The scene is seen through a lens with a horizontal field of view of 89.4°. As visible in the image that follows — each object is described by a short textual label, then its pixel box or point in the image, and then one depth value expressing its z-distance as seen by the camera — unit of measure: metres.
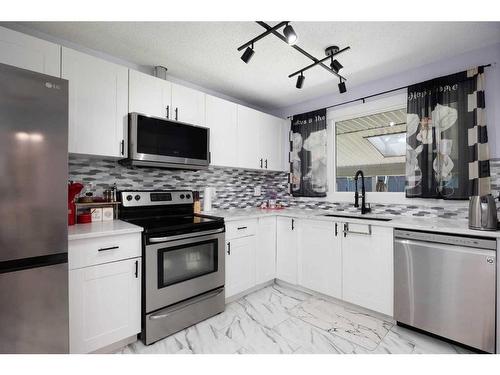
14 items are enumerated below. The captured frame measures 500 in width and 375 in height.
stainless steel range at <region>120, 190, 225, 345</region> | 1.89
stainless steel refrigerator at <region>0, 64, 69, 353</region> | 1.21
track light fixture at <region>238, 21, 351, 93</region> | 1.57
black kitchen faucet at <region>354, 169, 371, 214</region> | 2.76
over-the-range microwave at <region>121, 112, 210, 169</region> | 2.11
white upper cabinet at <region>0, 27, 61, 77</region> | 1.59
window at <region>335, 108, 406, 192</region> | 2.75
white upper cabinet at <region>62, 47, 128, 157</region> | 1.85
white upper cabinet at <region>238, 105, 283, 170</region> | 3.07
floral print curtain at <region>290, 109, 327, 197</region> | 3.28
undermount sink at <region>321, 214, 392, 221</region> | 2.53
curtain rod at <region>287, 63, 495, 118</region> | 2.65
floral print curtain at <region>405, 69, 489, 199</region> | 2.23
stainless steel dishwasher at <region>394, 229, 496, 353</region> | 1.73
